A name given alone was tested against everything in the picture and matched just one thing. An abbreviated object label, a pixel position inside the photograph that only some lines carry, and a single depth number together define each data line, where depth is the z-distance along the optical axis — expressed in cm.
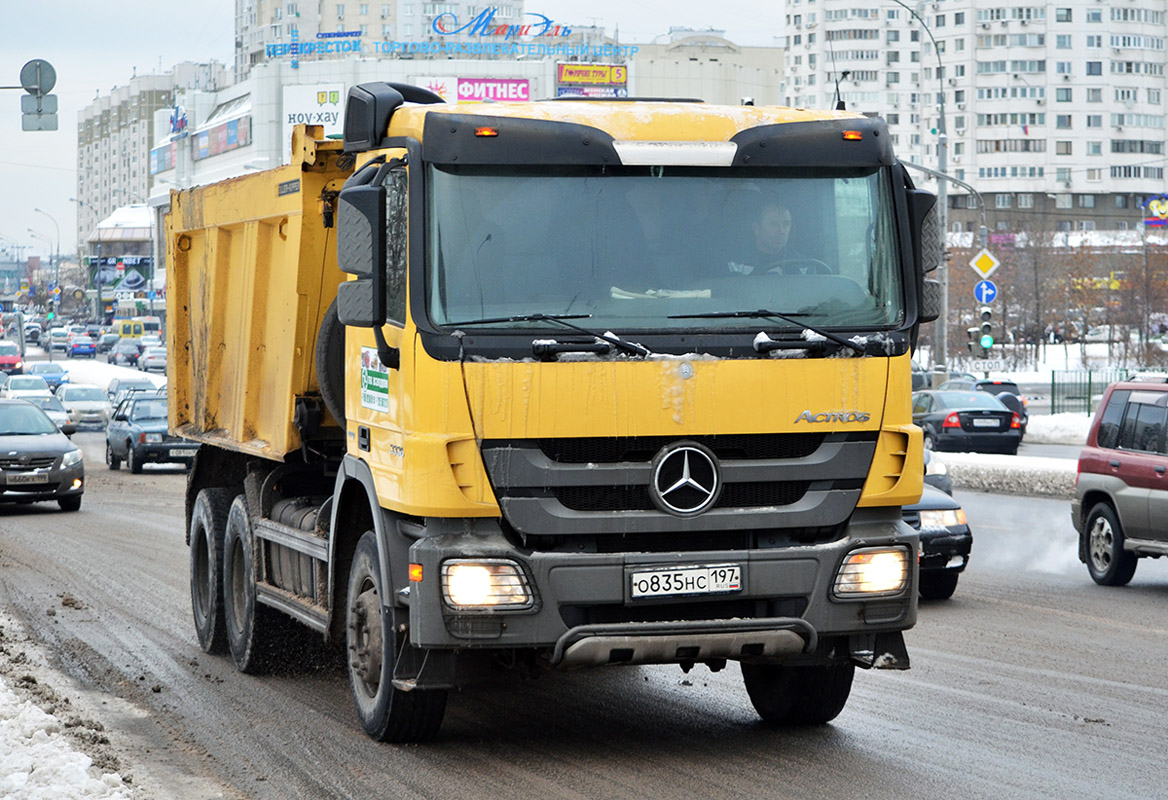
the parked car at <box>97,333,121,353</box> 11311
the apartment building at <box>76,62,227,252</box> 16038
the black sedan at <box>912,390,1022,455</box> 3272
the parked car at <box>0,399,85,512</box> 2239
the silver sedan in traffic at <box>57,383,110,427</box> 4984
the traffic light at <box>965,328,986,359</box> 4338
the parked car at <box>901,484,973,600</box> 1287
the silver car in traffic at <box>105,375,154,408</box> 5212
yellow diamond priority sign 3831
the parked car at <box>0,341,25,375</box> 7825
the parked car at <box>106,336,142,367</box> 9538
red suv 1373
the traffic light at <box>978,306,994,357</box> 4334
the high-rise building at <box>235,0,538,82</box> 17538
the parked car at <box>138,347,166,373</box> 8452
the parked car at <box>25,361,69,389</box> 6900
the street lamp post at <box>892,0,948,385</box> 4091
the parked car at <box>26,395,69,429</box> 4050
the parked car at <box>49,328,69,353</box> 11212
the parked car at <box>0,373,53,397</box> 5419
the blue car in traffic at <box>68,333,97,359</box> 10694
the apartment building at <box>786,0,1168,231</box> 13800
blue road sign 3941
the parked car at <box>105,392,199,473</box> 3195
